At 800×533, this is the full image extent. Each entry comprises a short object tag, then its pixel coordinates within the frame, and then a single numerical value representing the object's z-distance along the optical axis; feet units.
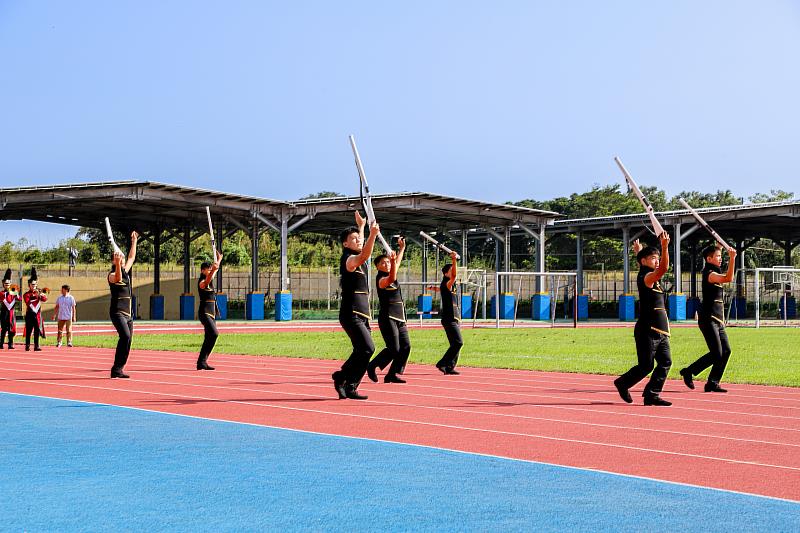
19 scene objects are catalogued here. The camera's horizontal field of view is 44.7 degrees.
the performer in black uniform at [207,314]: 51.06
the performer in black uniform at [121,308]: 46.21
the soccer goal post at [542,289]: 145.07
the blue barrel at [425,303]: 155.73
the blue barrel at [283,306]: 138.00
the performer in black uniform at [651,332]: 35.47
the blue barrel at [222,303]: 147.31
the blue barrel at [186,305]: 151.12
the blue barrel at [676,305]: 155.94
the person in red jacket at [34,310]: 71.87
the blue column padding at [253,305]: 142.51
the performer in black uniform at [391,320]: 42.68
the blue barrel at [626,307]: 158.30
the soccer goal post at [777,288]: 155.33
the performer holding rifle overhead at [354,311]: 35.45
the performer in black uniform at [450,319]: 49.11
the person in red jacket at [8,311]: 74.59
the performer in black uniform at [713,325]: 40.42
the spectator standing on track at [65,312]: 74.95
